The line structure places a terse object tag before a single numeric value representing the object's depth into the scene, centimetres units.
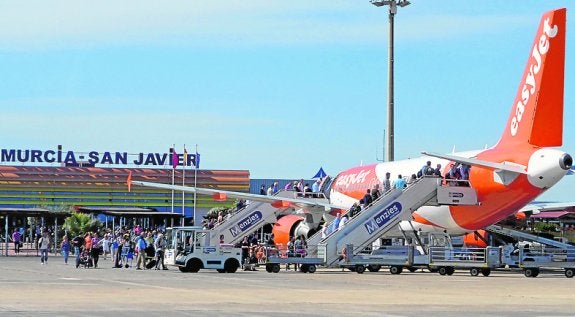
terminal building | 11412
